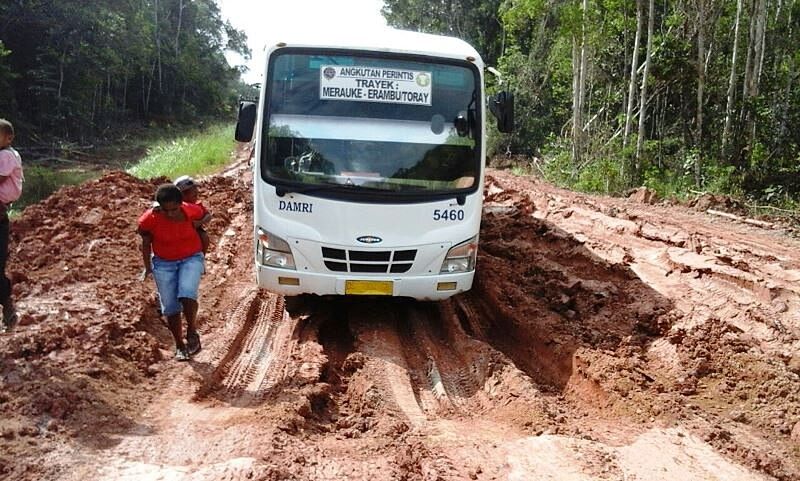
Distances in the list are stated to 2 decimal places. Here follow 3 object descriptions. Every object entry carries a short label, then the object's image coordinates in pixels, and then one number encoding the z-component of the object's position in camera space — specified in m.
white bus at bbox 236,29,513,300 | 6.33
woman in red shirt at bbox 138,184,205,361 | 5.46
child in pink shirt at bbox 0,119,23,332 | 5.46
